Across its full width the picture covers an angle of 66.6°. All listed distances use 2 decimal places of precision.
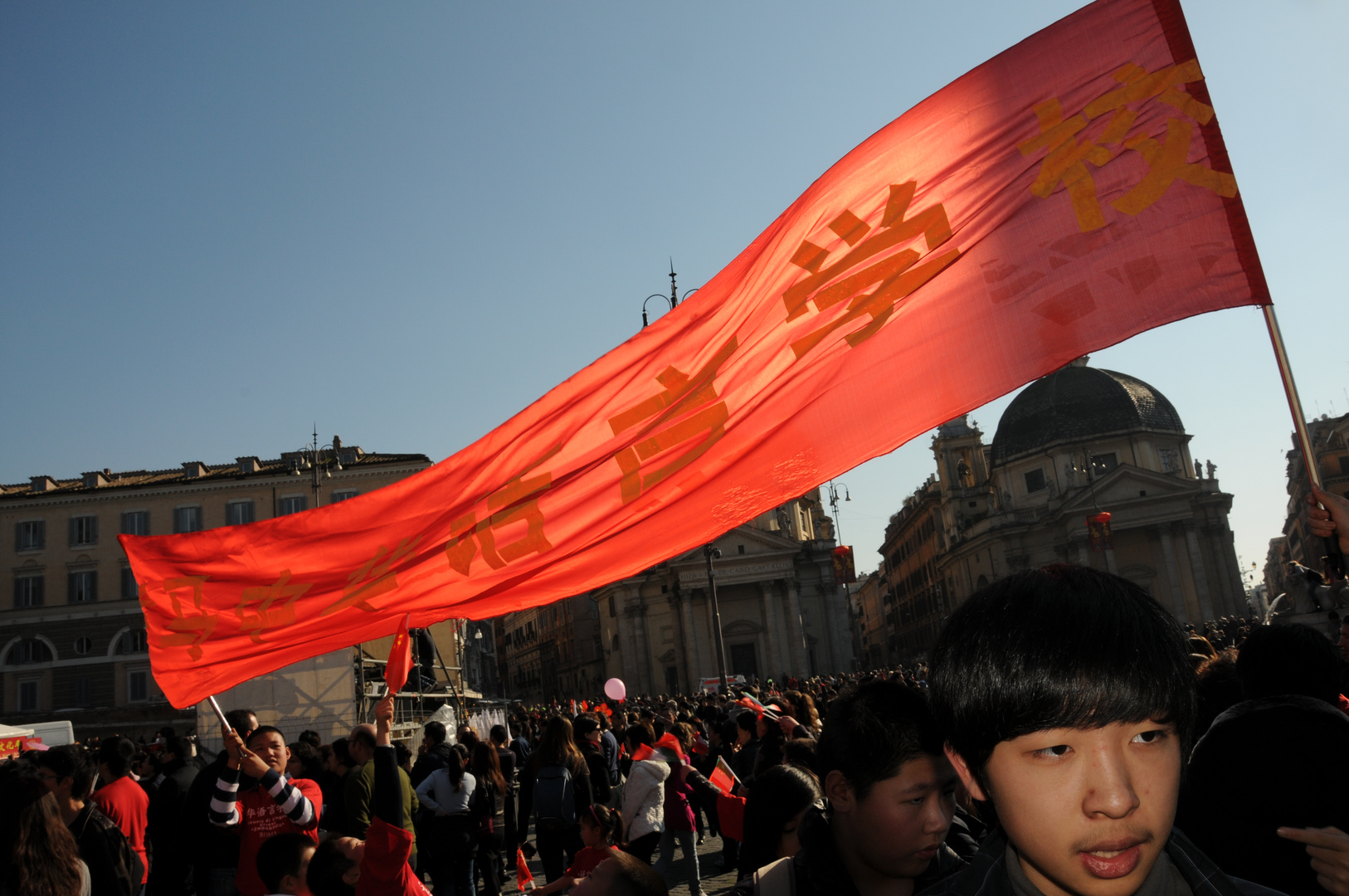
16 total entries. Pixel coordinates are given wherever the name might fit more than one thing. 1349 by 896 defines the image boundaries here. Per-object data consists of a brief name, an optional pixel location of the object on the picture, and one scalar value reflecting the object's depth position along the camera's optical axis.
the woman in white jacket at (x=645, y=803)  8.70
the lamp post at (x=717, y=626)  28.45
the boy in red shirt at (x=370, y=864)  4.61
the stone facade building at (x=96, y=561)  55.69
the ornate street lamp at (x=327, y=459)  53.29
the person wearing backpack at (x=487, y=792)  9.69
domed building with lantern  70.09
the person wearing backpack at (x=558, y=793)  8.89
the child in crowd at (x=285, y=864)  4.79
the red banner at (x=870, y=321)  4.14
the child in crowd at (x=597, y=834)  5.54
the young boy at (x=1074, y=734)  1.55
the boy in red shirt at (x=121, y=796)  7.07
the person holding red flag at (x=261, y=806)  5.68
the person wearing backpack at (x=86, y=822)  5.20
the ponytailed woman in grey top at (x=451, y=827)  9.17
